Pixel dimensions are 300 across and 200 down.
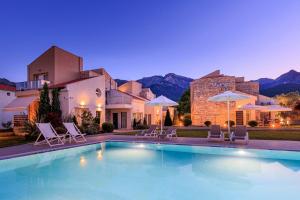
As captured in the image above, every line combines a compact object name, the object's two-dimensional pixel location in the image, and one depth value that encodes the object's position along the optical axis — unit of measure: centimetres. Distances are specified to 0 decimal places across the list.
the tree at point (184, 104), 5775
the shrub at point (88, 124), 2514
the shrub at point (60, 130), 2091
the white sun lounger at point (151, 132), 2059
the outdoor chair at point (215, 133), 1723
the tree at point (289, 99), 5291
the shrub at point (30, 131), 1961
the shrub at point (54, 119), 2175
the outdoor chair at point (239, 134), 1597
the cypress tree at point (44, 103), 2452
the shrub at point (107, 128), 2783
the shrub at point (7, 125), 3278
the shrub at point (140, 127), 3444
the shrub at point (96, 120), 2915
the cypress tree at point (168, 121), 4050
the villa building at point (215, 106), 3981
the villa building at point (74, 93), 2752
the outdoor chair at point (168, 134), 1929
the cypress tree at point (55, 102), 2598
